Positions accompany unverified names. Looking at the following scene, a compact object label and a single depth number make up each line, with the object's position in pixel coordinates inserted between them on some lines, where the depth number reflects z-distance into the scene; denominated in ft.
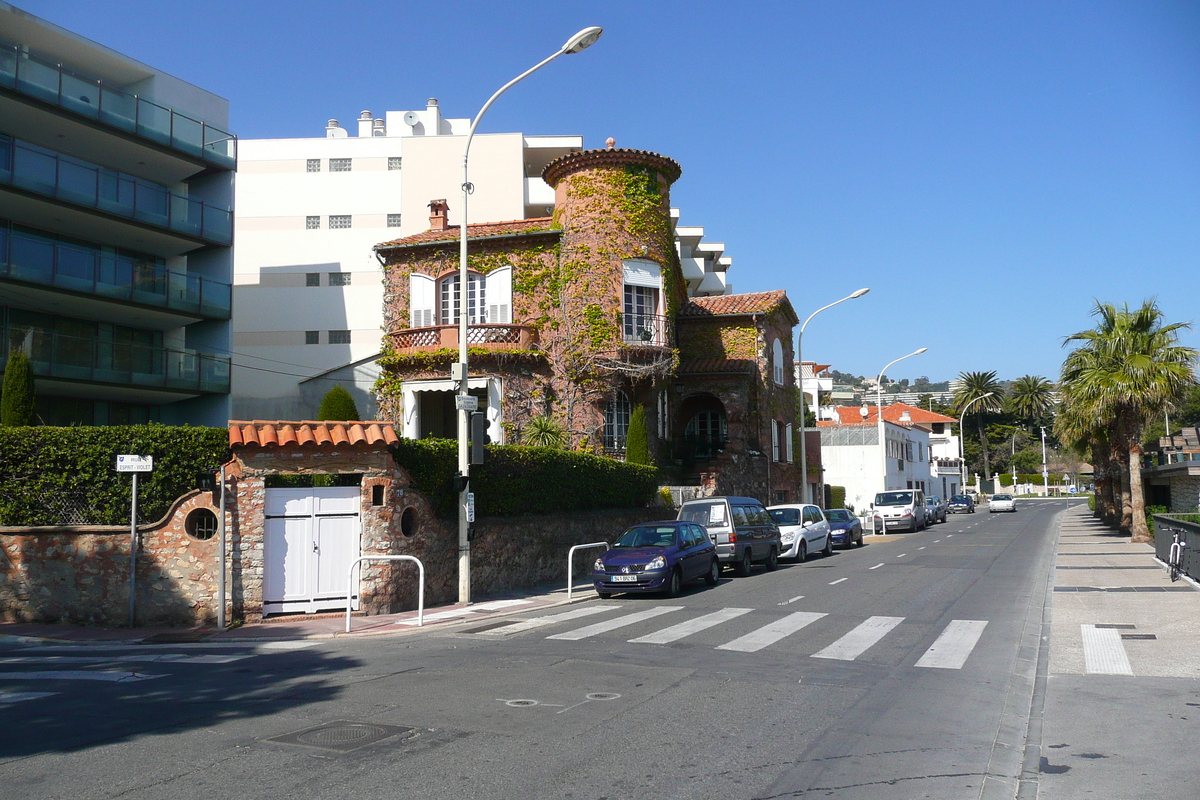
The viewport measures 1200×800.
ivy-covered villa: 95.91
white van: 144.25
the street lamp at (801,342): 109.19
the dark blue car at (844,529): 108.88
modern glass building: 82.28
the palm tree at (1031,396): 341.62
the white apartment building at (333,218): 153.07
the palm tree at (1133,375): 95.96
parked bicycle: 60.39
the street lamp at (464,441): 56.70
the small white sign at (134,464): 48.19
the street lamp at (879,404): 145.64
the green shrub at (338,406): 87.04
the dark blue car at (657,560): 56.90
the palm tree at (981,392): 323.78
